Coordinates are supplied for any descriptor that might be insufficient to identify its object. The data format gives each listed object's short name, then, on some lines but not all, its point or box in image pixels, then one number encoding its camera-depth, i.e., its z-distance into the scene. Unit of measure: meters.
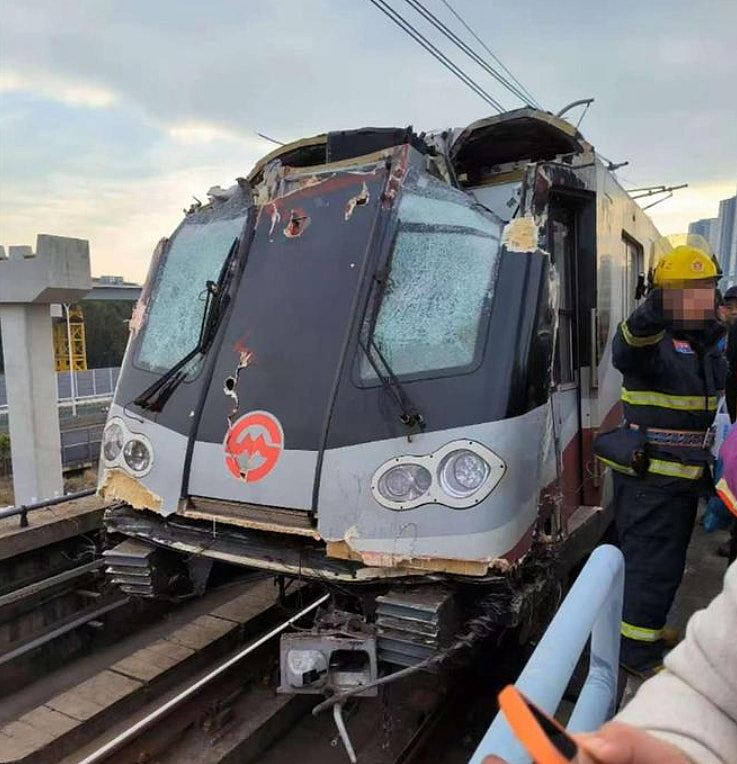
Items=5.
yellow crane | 22.67
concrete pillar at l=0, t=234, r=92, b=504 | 8.58
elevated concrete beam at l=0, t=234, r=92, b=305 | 8.49
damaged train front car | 2.72
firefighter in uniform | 3.24
